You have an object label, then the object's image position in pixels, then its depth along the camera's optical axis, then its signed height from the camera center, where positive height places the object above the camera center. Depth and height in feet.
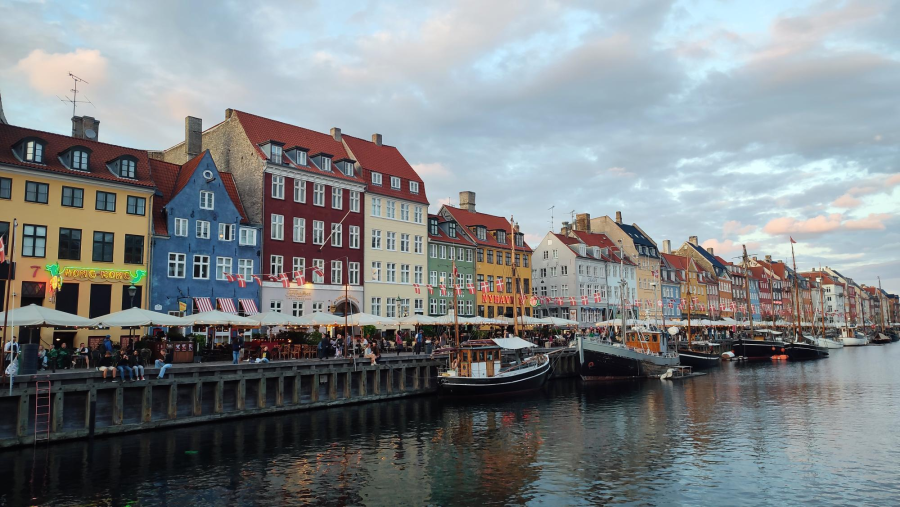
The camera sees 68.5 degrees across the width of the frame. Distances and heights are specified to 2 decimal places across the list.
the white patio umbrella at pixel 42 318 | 93.61 +3.36
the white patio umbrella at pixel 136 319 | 103.50 +3.29
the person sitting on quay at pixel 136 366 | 98.94 -3.93
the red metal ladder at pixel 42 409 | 86.74 -8.87
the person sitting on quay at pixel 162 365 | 101.24 -4.06
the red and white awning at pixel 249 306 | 165.27 +7.90
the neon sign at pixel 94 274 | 132.67 +14.13
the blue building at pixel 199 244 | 153.99 +23.06
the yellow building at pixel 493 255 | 250.98 +30.89
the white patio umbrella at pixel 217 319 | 116.62 +3.42
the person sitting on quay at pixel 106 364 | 95.77 -3.63
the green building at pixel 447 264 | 225.76 +24.82
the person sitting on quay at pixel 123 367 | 97.14 -3.94
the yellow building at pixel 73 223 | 133.59 +25.07
